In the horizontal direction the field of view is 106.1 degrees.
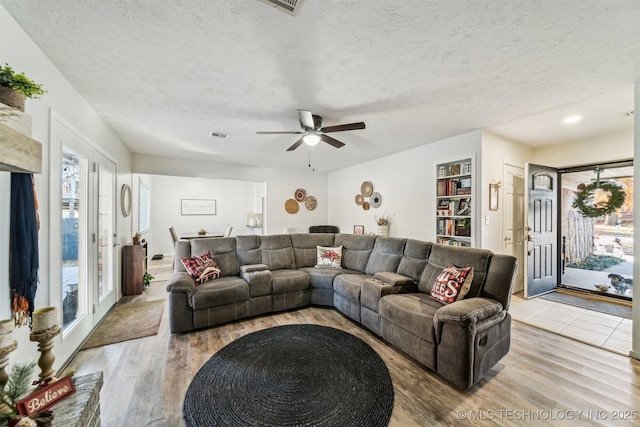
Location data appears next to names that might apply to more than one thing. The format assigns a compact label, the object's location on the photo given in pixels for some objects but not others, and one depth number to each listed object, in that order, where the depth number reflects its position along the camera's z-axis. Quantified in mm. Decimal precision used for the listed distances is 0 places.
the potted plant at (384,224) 4910
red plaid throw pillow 3152
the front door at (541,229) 3879
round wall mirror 3934
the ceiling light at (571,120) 3104
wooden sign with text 973
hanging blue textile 1443
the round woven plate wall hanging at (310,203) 6637
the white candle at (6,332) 971
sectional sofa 1966
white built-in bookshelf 3689
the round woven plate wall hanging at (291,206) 6355
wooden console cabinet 4043
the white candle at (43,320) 1154
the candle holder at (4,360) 975
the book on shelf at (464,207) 3684
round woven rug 1639
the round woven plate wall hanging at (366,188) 5369
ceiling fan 2533
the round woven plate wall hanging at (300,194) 6480
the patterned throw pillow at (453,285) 2320
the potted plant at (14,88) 1177
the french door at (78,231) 2055
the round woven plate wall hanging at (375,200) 5129
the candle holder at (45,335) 1154
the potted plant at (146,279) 4459
